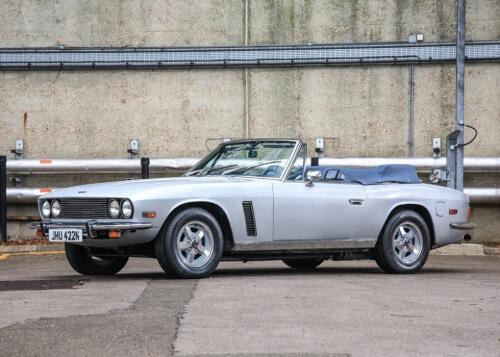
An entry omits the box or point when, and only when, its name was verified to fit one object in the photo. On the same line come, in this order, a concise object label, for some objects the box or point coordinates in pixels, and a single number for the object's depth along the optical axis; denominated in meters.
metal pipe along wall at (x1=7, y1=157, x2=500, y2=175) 19.06
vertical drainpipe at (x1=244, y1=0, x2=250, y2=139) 19.77
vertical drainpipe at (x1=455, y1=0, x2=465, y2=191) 17.98
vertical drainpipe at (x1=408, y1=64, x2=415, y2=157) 19.62
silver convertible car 10.28
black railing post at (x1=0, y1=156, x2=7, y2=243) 18.59
